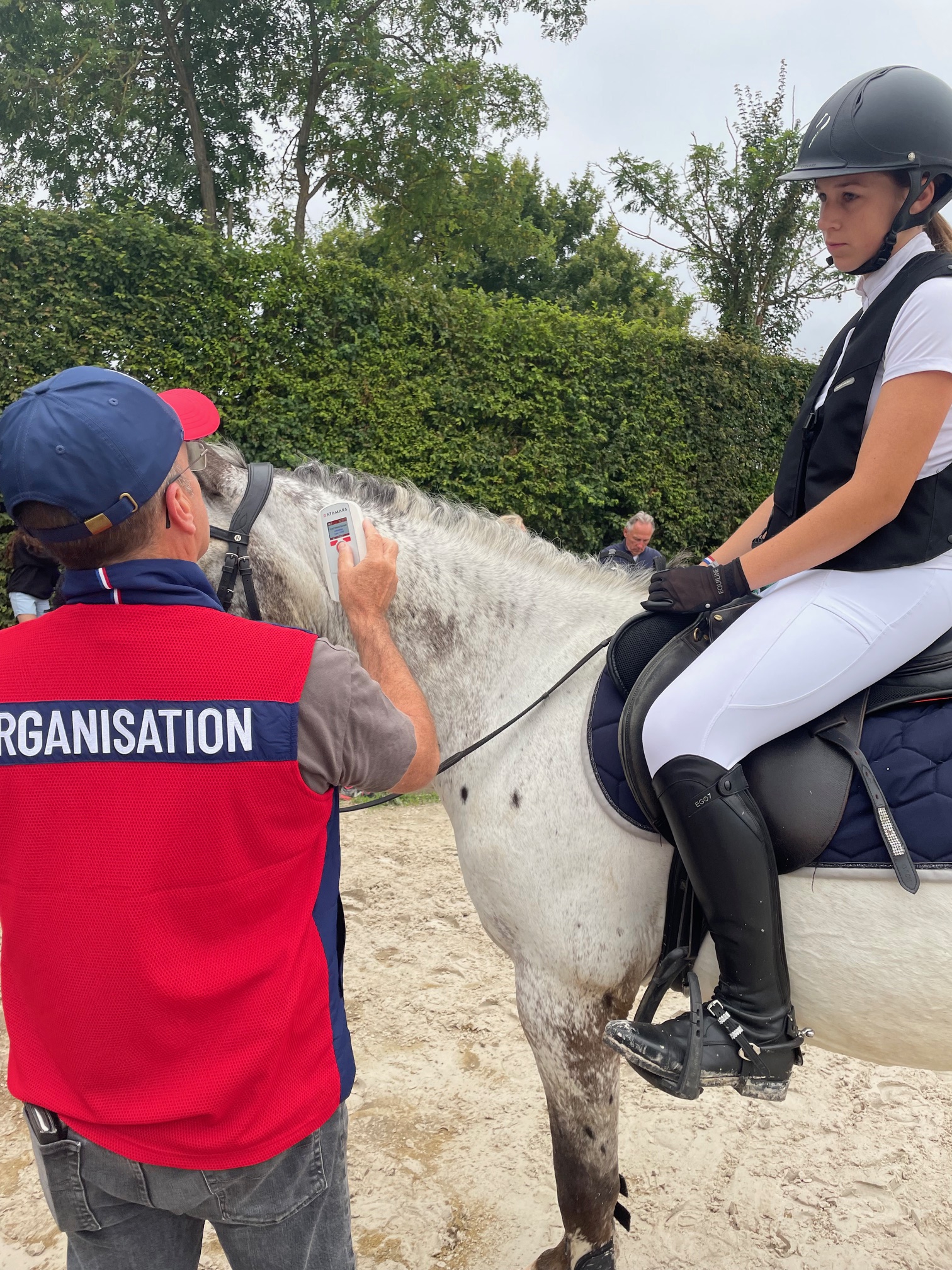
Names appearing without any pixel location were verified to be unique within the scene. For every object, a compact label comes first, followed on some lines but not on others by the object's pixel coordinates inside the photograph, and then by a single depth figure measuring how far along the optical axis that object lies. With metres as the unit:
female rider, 1.71
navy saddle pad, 1.71
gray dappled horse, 1.79
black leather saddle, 1.75
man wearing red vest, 1.12
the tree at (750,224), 14.73
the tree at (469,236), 12.20
